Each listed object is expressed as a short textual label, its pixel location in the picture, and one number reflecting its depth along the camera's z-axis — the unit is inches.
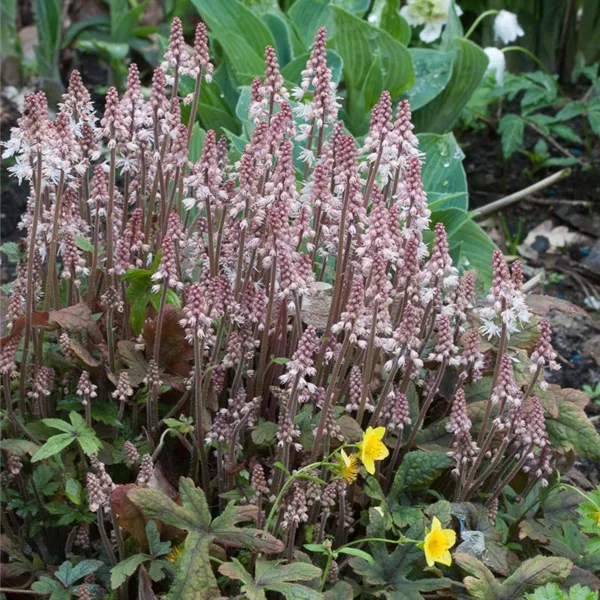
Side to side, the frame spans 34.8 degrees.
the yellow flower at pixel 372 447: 74.8
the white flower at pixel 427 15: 180.9
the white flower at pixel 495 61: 179.3
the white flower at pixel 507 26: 188.4
